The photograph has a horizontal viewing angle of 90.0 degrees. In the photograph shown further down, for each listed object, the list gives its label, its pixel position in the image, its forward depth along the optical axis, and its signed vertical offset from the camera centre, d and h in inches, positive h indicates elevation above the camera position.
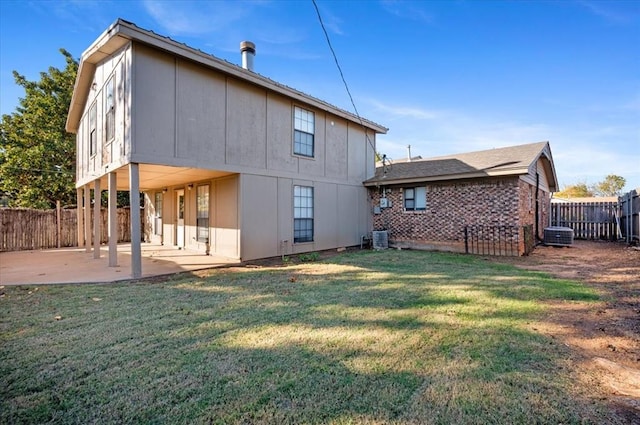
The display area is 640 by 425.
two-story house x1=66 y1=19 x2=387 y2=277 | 292.2 +75.1
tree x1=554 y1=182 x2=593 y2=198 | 1371.8 +90.9
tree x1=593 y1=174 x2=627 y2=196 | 1407.5 +115.6
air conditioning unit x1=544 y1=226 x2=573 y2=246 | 497.4 -39.2
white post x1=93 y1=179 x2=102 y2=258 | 394.3 -12.1
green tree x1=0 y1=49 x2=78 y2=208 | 667.4 +149.7
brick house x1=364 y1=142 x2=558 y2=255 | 419.5 +22.8
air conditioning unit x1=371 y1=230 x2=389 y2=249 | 508.1 -42.9
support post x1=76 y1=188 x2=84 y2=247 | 501.7 -7.5
